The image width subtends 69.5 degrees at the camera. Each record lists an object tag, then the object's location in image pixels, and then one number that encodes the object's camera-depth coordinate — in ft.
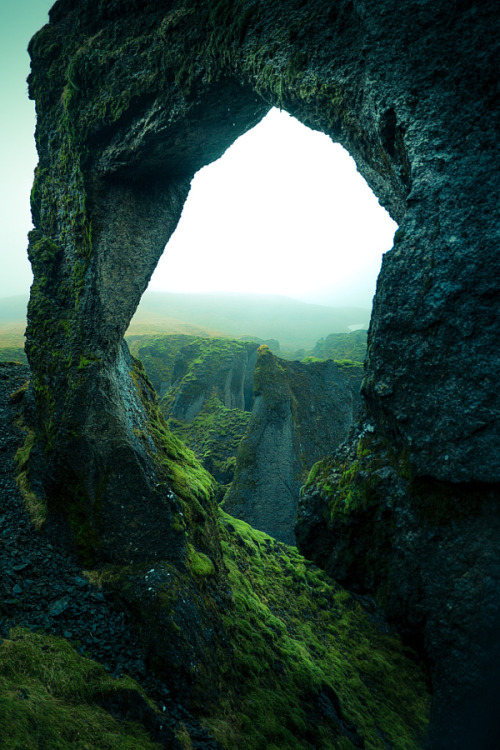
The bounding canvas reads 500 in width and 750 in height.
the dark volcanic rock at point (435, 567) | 16.70
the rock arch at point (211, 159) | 15.99
